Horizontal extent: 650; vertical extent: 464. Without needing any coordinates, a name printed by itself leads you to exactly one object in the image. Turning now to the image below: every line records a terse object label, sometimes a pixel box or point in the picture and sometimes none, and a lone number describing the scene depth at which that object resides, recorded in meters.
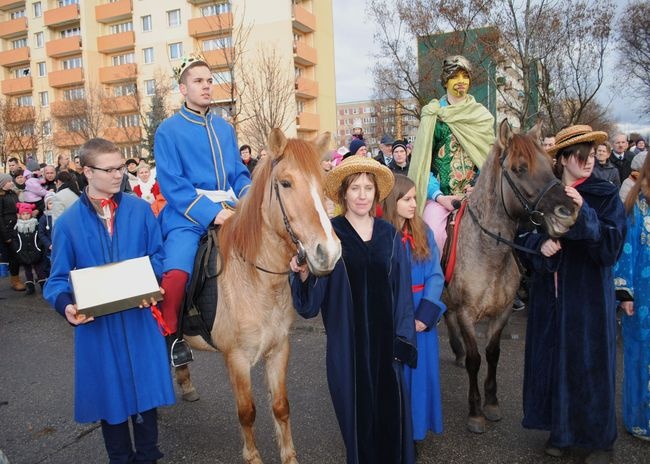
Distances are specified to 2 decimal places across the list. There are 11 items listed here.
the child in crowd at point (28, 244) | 9.04
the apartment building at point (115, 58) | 32.00
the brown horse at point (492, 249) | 3.25
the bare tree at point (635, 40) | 18.22
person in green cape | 4.65
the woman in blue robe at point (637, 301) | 3.15
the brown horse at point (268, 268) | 2.42
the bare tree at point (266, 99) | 16.58
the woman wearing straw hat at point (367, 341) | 2.59
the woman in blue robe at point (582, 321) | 2.87
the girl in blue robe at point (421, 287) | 3.02
